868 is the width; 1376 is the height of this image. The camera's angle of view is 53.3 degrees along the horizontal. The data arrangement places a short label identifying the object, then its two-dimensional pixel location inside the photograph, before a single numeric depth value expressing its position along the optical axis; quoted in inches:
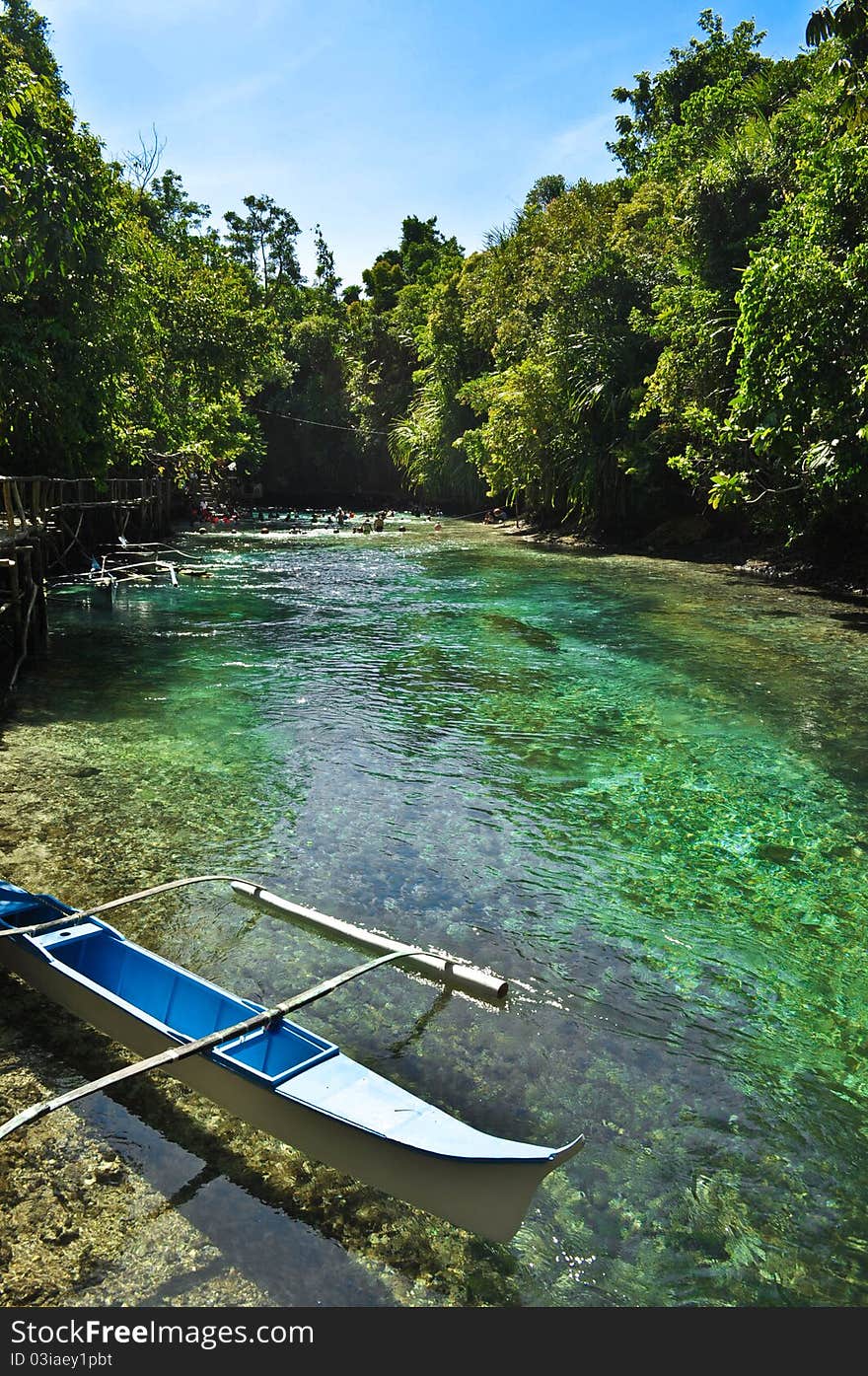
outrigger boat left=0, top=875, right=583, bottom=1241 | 157.0
